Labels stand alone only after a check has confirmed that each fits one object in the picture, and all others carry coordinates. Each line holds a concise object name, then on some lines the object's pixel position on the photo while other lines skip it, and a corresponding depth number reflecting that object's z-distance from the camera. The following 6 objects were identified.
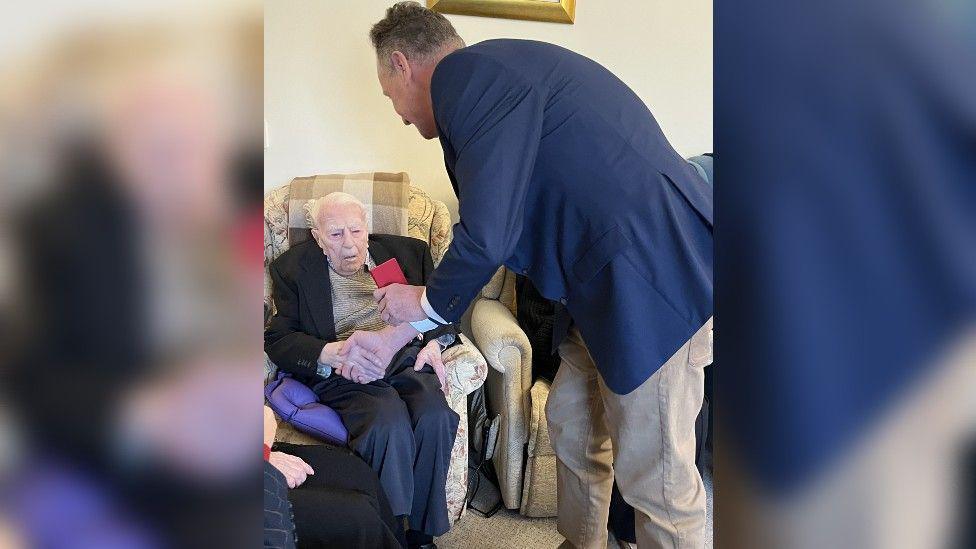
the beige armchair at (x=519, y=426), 2.15
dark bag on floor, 2.35
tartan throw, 2.43
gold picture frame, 2.70
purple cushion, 1.88
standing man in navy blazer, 1.24
